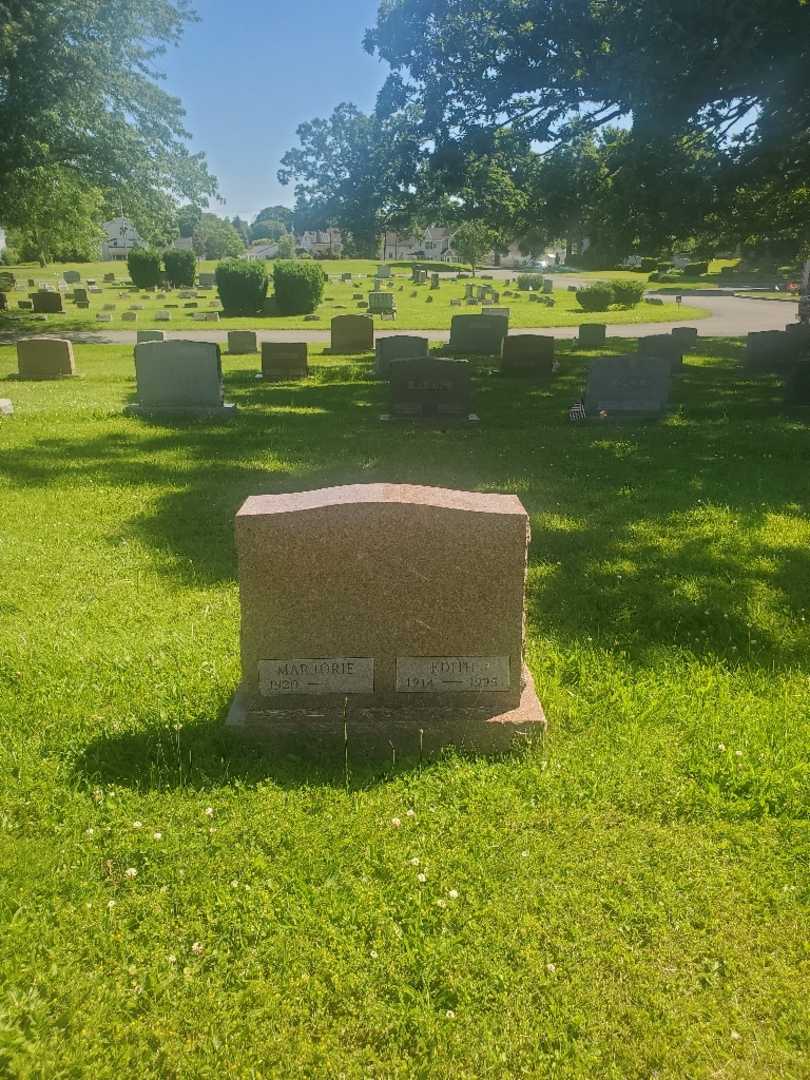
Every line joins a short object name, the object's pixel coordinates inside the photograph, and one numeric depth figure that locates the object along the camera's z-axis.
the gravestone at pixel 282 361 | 18.58
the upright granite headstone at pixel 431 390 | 13.11
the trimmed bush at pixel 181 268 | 52.75
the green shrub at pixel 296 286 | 36.97
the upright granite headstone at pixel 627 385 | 13.33
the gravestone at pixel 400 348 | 17.94
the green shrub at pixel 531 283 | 54.62
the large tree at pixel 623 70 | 11.40
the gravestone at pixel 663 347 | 19.38
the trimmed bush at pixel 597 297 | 41.62
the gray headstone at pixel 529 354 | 18.67
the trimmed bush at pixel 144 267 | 52.59
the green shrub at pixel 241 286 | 36.84
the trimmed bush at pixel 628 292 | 41.78
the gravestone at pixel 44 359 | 18.97
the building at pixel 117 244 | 136.74
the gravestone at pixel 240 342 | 24.17
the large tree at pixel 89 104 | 23.94
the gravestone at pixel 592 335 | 26.08
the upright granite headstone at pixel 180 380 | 13.33
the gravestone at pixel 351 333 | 23.89
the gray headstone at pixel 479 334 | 23.02
